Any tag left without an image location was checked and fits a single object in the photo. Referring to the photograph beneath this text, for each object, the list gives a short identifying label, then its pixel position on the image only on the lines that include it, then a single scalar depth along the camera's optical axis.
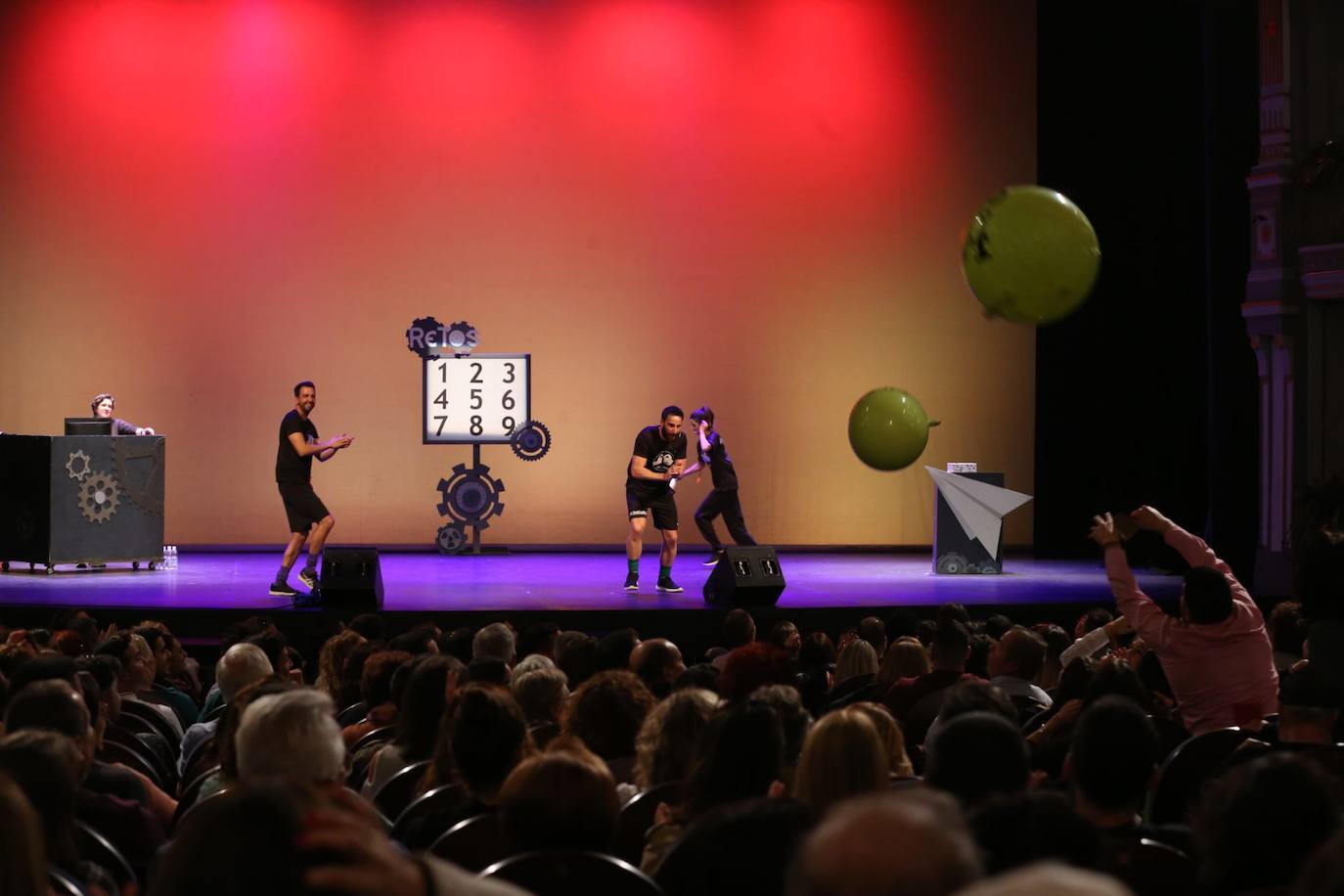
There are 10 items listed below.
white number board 12.66
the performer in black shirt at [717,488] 11.50
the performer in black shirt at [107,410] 11.18
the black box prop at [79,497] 10.48
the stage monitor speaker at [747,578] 9.16
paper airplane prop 11.66
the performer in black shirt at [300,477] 9.66
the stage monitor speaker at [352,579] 8.92
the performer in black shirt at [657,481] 10.12
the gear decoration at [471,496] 12.82
